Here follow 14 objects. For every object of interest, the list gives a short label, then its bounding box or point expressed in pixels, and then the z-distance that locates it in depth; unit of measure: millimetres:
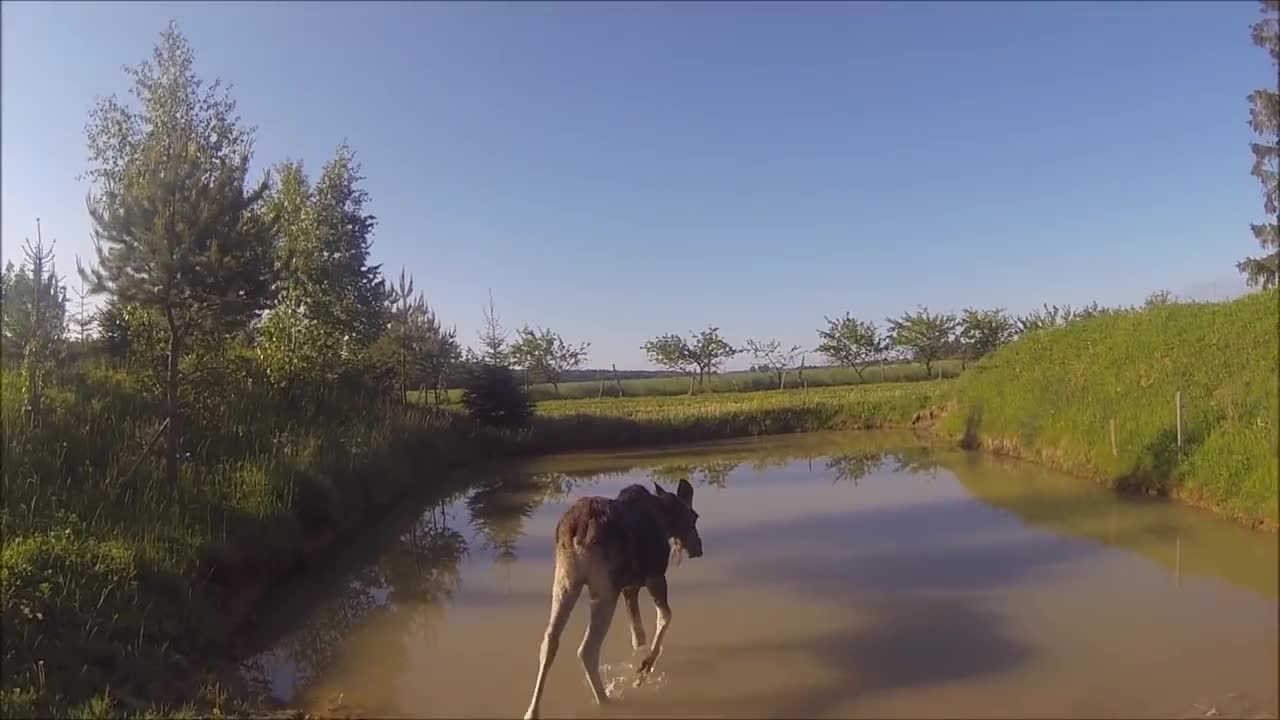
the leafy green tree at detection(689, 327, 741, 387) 66250
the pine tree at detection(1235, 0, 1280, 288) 5965
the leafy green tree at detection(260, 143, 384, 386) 17688
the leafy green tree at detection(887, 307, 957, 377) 60000
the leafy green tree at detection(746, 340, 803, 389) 62006
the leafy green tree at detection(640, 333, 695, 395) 66438
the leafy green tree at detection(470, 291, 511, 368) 34197
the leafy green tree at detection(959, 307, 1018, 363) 55656
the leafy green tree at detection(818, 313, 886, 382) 64000
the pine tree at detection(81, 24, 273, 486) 10180
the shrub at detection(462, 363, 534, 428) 25828
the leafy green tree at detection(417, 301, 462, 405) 28219
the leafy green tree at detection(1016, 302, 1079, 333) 39219
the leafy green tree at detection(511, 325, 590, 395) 57156
